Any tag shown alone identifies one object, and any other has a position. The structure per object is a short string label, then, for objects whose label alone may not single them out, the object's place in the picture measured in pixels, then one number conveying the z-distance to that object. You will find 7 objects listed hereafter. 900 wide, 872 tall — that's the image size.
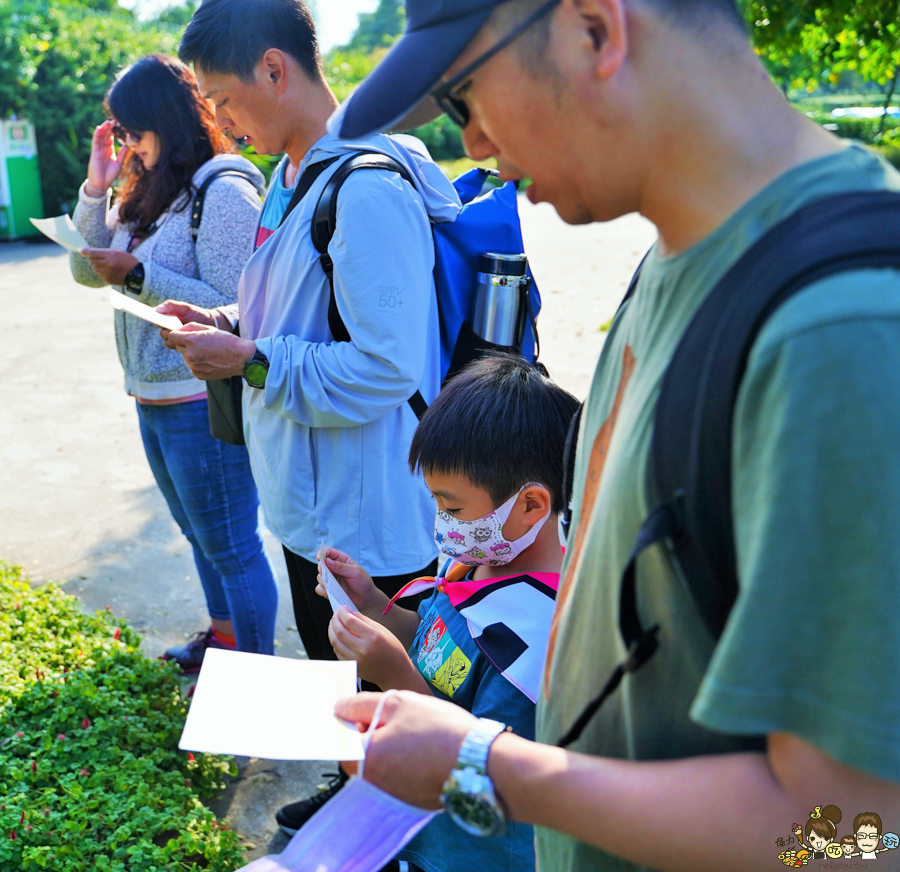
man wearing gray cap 0.68
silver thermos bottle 2.31
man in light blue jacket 2.19
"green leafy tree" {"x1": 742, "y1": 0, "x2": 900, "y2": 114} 6.68
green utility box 13.51
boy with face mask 1.66
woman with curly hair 3.01
